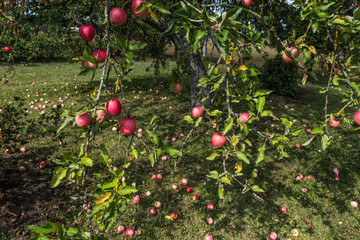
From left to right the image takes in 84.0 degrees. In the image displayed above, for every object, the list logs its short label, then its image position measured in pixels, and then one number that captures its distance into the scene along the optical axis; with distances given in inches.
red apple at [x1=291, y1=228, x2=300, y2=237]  97.7
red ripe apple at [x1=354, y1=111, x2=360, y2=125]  61.9
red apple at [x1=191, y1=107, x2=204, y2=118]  79.5
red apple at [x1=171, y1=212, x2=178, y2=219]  103.3
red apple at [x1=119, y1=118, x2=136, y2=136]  52.5
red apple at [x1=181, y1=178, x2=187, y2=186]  123.0
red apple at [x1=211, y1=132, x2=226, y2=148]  66.1
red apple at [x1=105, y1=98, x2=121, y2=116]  51.8
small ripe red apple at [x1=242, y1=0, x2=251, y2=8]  79.7
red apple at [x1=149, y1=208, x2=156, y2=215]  105.8
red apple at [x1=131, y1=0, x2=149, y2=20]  50.8
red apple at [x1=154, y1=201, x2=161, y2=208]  109.5
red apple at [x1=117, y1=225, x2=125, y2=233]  95.3
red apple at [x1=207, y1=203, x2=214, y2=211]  108.8
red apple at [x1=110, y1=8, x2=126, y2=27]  52.7
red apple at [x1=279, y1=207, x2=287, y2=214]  109.2
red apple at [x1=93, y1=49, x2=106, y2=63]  54.1
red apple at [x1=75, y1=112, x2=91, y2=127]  52.1
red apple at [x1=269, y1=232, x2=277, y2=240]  94.6
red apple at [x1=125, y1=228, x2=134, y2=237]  94.0
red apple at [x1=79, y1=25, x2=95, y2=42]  56.6
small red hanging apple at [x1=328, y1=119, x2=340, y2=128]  73.0
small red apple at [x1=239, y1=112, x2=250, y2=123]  71.0
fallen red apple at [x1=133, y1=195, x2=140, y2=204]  110.0
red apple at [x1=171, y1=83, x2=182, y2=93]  84.9
